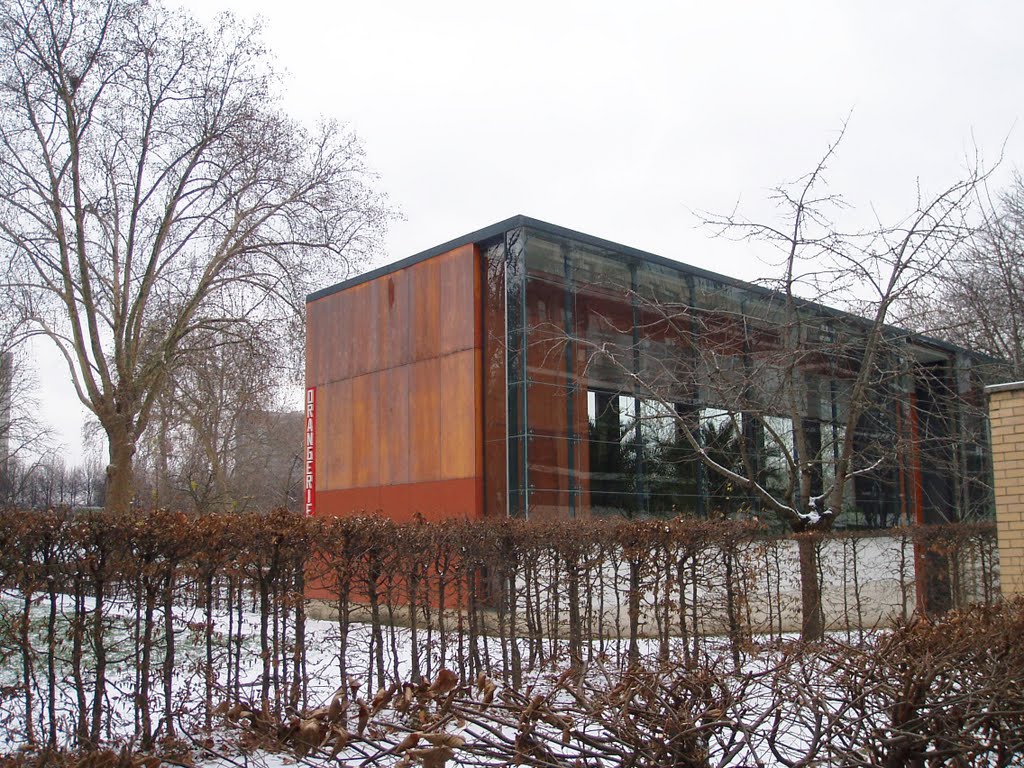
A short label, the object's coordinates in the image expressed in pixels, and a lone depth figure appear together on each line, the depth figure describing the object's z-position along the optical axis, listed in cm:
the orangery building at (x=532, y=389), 1697
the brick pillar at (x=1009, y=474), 906
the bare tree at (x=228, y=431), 2559
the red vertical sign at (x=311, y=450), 2095
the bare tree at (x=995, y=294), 1742
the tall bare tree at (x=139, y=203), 2300
